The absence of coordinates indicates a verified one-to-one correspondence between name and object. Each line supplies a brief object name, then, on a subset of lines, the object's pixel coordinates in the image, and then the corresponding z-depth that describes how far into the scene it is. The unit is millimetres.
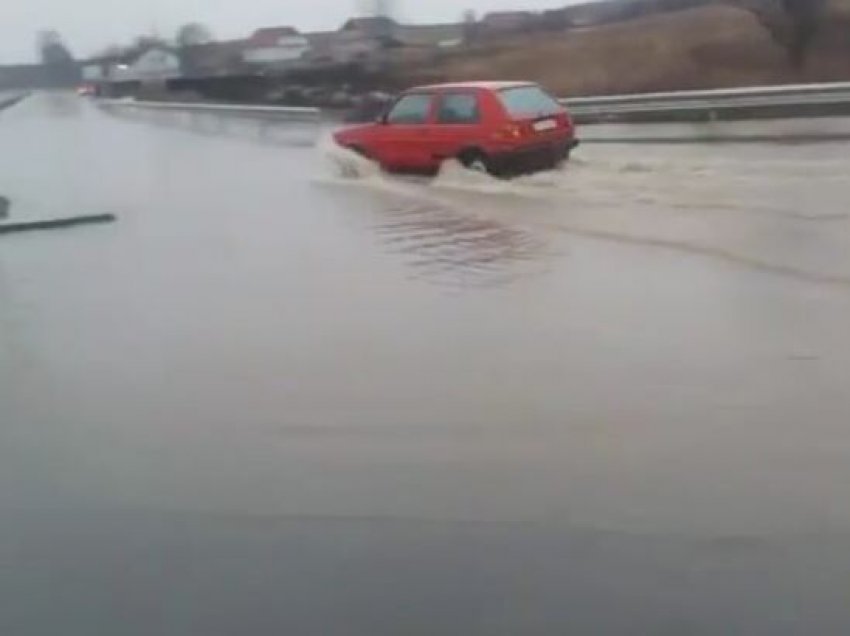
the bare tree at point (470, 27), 69375
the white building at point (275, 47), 87538
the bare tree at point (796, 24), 39469
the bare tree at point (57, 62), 134375
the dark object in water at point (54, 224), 18809
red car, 20656
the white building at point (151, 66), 103688
